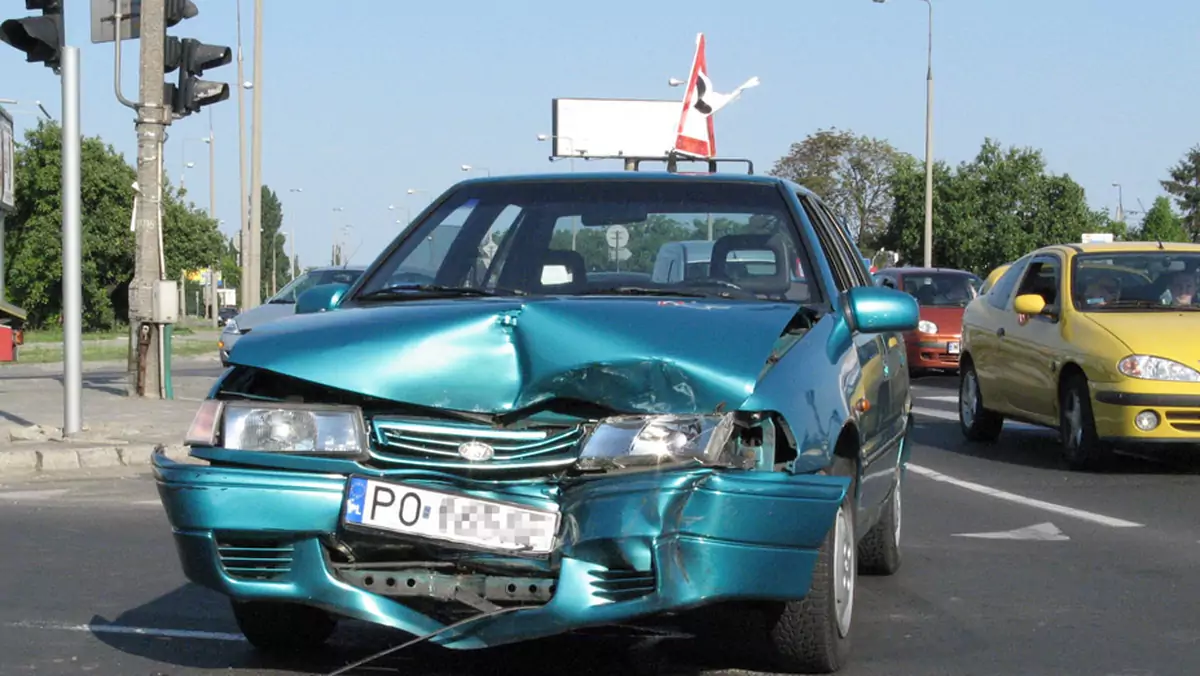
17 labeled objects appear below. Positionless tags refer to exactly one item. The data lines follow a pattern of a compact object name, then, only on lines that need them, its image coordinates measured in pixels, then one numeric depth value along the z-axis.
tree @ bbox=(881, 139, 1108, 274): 71.56
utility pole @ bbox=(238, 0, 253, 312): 36.25
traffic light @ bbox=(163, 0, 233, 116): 14.55
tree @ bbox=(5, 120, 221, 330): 61.62
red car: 23.45
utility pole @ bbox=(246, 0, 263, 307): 28.92
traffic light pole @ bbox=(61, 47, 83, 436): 11.84
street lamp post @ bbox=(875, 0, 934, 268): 43.22
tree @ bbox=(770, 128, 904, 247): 80.88
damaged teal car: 4.22
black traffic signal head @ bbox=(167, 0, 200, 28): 15.05
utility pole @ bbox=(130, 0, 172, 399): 15.94
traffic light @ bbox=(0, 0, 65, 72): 11.68
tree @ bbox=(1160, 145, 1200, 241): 121.12
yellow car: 10.91
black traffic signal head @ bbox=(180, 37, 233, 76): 14.41
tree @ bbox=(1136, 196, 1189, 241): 89.94
